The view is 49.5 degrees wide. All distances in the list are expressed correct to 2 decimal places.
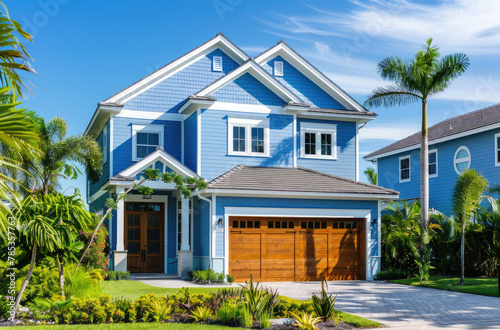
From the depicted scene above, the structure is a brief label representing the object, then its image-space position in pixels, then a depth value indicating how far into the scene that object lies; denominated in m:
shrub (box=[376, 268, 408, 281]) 20.55
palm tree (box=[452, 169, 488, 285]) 18.42
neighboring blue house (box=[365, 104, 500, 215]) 25.81
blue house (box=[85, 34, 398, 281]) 19.61
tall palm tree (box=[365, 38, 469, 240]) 21.00
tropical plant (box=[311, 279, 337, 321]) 10.25
